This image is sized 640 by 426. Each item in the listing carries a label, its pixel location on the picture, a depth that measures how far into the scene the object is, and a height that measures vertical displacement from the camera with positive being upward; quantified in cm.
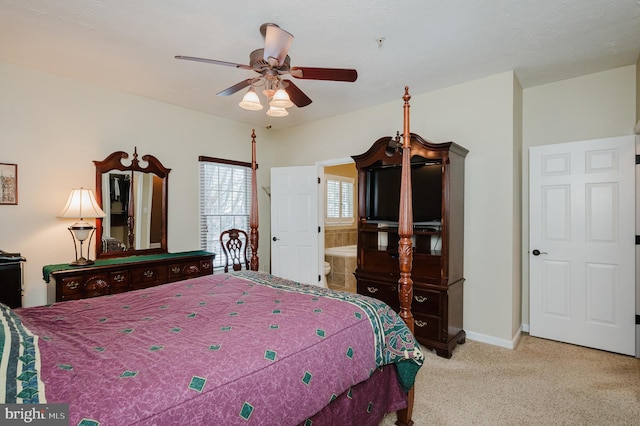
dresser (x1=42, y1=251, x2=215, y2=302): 293 -61
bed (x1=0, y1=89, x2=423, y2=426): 98 -53
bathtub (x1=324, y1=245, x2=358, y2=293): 551 -93
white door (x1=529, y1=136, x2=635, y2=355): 307 -29
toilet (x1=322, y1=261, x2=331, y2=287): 528 -89
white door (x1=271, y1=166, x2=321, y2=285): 465 -14
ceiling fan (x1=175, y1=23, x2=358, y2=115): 200 +99
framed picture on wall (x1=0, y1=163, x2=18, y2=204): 298 +28
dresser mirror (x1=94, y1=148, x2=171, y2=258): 363 +11
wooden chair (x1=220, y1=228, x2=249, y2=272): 434 -44
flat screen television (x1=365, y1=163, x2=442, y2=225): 343 +24
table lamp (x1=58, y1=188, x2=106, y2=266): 312 +2
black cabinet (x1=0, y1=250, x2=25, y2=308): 241 -50
